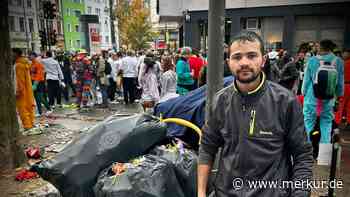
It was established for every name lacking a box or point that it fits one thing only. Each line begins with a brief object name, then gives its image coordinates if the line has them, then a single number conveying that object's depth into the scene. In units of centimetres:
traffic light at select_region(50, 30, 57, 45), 1809
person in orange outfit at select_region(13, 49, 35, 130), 713
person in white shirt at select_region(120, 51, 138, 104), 1107
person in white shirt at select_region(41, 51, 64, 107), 1019
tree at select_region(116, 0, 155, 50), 4438
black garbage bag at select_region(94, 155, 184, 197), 246
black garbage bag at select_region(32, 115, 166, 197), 268
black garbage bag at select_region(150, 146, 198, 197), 276
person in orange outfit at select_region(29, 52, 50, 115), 923
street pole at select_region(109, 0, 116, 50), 2444
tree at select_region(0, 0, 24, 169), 472
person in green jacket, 759
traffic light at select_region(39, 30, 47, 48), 1745
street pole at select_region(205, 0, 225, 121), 293
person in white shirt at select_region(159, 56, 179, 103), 632
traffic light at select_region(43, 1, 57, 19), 1598
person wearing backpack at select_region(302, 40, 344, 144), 478
